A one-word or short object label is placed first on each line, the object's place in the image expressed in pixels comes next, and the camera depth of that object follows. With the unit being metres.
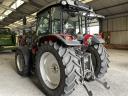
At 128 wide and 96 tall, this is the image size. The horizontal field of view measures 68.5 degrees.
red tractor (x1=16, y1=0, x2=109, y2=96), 1.66
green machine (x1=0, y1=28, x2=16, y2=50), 6.44
